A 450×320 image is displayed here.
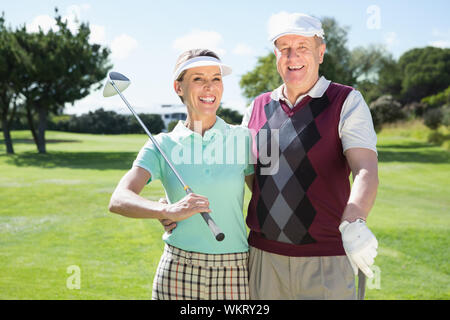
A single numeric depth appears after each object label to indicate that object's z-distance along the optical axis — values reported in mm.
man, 2643
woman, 2709
